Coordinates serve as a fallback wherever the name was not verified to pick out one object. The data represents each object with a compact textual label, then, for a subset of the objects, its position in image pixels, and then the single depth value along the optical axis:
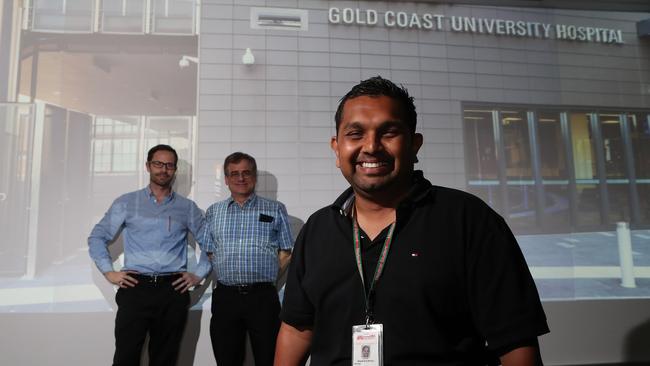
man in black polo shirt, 0.72
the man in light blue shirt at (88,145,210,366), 2.26
